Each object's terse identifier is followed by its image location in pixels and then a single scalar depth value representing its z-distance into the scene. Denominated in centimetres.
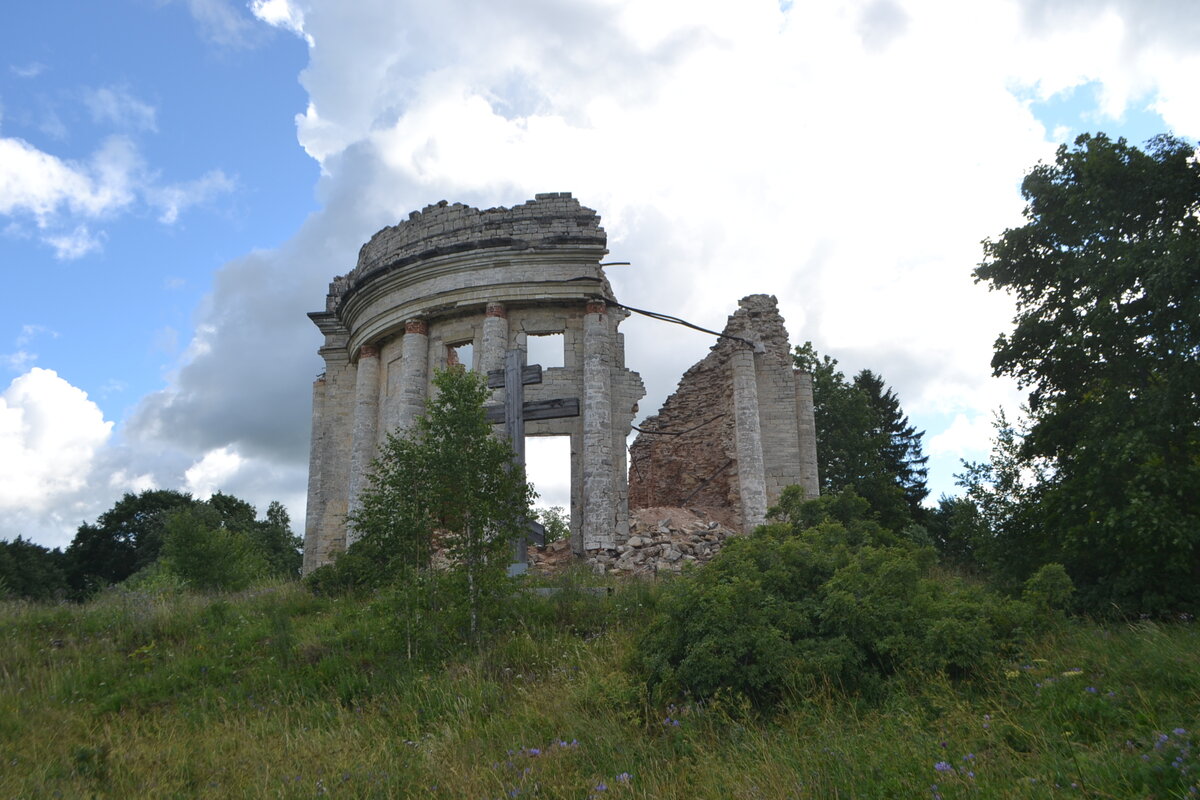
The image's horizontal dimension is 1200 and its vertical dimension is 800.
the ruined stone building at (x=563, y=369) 1800
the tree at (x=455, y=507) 1016
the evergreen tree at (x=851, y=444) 2786
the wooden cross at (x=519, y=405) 1454
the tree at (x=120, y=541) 3934
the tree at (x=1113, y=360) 1149
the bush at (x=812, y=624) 718
